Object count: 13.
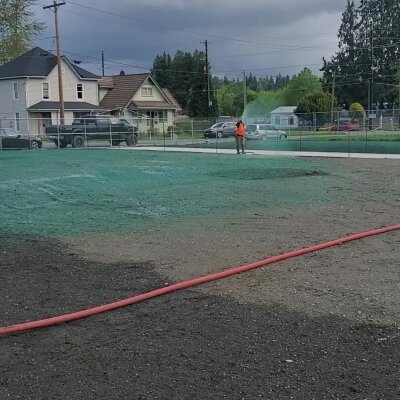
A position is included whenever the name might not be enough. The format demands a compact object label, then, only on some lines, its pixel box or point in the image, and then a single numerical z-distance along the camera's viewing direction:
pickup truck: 37.19
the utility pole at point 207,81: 72.62
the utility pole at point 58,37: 41.88
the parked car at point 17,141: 36.44
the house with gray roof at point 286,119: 64.22
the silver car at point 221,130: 48.37
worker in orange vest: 28.33
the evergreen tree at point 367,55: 96.69
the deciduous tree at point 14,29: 58.66
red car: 49.12
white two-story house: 50.81
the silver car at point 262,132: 40.84
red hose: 4.54
